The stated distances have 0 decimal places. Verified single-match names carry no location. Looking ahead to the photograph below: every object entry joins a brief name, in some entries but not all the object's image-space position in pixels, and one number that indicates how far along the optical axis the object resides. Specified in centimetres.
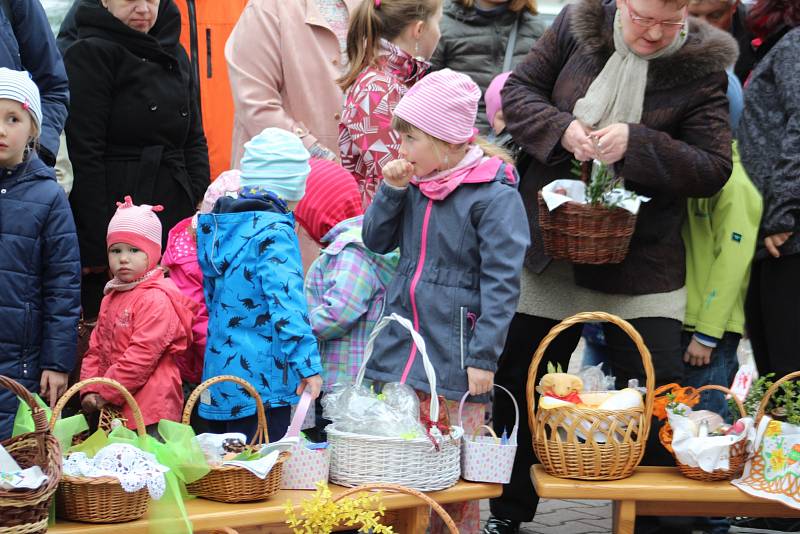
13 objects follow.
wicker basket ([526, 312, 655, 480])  729
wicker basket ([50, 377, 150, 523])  613
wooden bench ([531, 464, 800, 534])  726
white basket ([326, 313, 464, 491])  687
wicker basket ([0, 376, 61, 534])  557
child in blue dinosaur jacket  712
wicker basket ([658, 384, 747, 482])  747
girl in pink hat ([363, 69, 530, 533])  721
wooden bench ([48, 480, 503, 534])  622
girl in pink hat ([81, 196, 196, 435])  760
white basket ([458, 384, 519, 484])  717
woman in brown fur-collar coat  779
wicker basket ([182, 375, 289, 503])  660
